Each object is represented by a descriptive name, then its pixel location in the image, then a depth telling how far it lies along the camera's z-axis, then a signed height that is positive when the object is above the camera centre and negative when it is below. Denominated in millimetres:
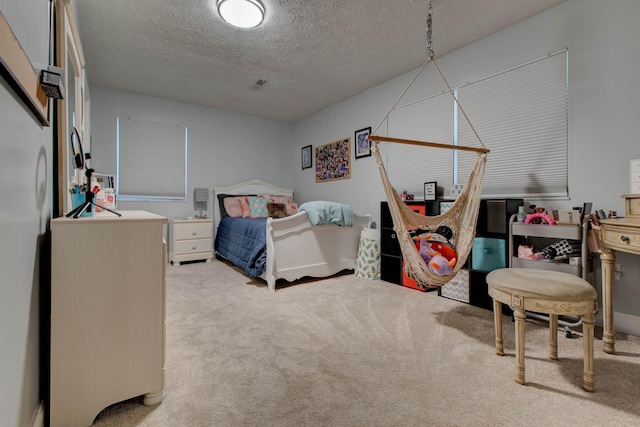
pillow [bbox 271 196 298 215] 5040 +225
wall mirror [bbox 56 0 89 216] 1446 +648
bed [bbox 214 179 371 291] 3143 -374
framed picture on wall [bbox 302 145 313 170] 5363 +1021
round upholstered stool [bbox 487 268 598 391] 1405 -400
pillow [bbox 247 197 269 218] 4910 +122
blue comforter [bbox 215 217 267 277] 3268 -358
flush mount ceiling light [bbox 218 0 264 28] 2328 +1614
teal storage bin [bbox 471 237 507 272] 2629 -352
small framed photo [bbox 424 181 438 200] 3200 +263
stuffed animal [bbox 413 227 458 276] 2327 -326
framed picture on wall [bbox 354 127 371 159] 4145 +992
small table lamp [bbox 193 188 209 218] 4785 +261
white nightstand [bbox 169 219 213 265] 4340 -377
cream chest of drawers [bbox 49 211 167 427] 1169 -412
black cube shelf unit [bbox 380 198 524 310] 2600 -335
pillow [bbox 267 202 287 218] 4699 +70
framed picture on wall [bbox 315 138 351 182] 4535 +858
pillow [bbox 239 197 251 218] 4895 +113
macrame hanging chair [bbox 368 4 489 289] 2199 -49
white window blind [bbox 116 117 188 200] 4336 +813
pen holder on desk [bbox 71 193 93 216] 1697 +89
